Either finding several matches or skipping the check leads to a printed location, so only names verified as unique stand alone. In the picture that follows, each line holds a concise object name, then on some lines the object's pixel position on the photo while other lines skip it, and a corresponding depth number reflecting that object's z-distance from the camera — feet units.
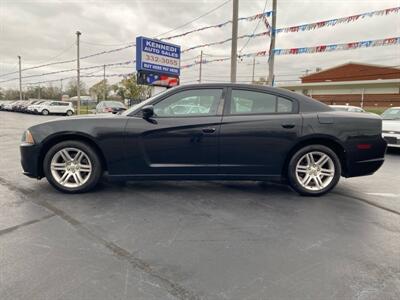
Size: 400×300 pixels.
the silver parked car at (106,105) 69.59
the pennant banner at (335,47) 38.02
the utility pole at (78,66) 92.63
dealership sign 46.65
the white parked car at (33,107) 101.50
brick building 118.62
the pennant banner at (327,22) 35.64
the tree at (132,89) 159.53
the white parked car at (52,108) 100.12
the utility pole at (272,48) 44.09
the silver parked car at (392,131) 26.02
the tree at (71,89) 246.62
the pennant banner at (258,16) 41.16
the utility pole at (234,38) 39.91
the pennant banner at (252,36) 43.97
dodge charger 13.19
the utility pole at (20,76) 156.26
